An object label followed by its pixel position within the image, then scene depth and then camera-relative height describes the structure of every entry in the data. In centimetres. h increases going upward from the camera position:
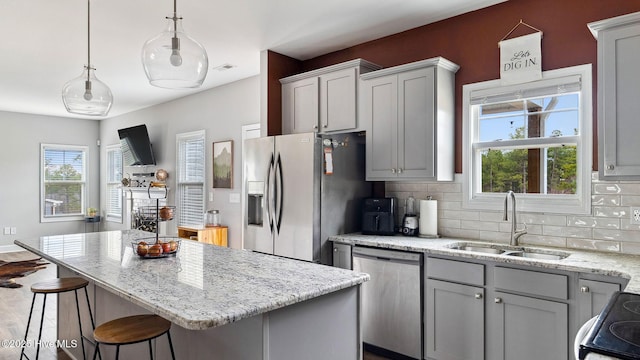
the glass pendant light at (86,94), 262 +56
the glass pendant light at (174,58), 201 +61
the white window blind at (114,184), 843 -4
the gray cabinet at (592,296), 219 -61
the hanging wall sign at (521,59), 299 +91
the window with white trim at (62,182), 834 +0
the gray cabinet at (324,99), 373 +80
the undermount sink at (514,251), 278 -49
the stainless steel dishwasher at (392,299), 297 -87
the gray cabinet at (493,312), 237 -80
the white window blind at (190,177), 629 +8
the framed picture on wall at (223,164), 570 +25
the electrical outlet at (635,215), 260 -20
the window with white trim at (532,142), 286 +31
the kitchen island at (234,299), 154 -44
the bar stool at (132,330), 185 -69
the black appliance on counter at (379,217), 351 -29
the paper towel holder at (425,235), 340 -43
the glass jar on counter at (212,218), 577 -50
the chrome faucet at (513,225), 297 -31
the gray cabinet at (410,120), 324 +51
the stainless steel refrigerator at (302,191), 345 -8
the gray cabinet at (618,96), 229 +49
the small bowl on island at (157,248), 234 -38
